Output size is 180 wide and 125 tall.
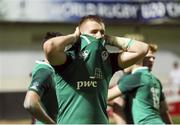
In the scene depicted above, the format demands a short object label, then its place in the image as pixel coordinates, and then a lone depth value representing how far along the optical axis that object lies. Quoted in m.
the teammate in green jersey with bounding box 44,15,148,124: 11.75
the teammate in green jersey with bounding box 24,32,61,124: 12.70
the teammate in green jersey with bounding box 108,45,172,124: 15.23
